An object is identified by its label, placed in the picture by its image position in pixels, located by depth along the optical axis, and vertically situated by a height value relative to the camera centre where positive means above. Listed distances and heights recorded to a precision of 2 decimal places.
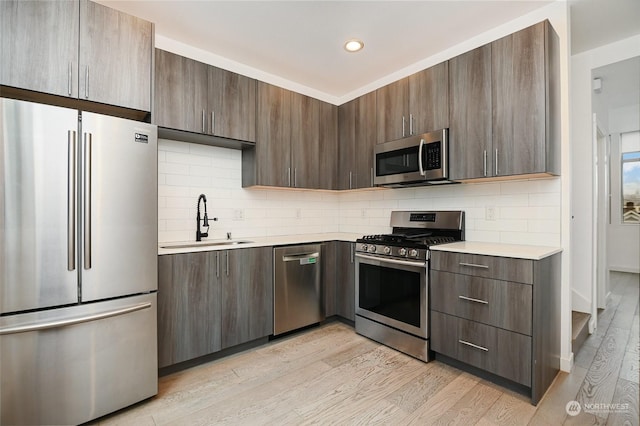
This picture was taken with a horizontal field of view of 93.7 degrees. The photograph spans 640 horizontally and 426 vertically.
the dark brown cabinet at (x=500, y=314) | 1.84 -0.70
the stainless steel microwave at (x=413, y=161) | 2.51 +0.46
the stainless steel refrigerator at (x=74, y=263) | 1.45 -0.27
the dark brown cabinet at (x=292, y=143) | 2.93 +0.72
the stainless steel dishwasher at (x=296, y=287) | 2.69 -0.72
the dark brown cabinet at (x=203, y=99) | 2.32 +0.95
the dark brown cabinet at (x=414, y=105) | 2.55 +0.98
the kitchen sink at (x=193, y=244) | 2.57 -0.29
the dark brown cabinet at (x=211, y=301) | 2.12 -0.70
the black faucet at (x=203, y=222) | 2.78 -0.10
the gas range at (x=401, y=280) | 2.36 -0.59
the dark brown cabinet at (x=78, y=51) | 1.51 +0.90
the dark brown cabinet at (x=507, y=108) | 2.04 +0.76
